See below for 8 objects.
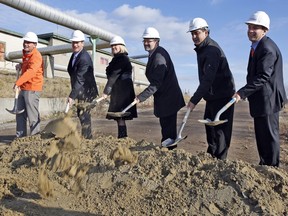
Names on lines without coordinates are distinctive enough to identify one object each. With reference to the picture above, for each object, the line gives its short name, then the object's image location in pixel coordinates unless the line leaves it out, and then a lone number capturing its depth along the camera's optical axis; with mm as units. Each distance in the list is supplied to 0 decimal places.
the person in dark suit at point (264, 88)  3576
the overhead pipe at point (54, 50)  14903
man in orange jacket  5605
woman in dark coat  5359
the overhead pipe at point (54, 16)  9203
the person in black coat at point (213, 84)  4086
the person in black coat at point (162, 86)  4621
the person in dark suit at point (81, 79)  5587
